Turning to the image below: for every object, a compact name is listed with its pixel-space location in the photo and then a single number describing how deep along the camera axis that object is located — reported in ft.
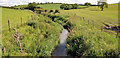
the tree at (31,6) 290.25
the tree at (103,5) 215.80
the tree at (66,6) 295.67
